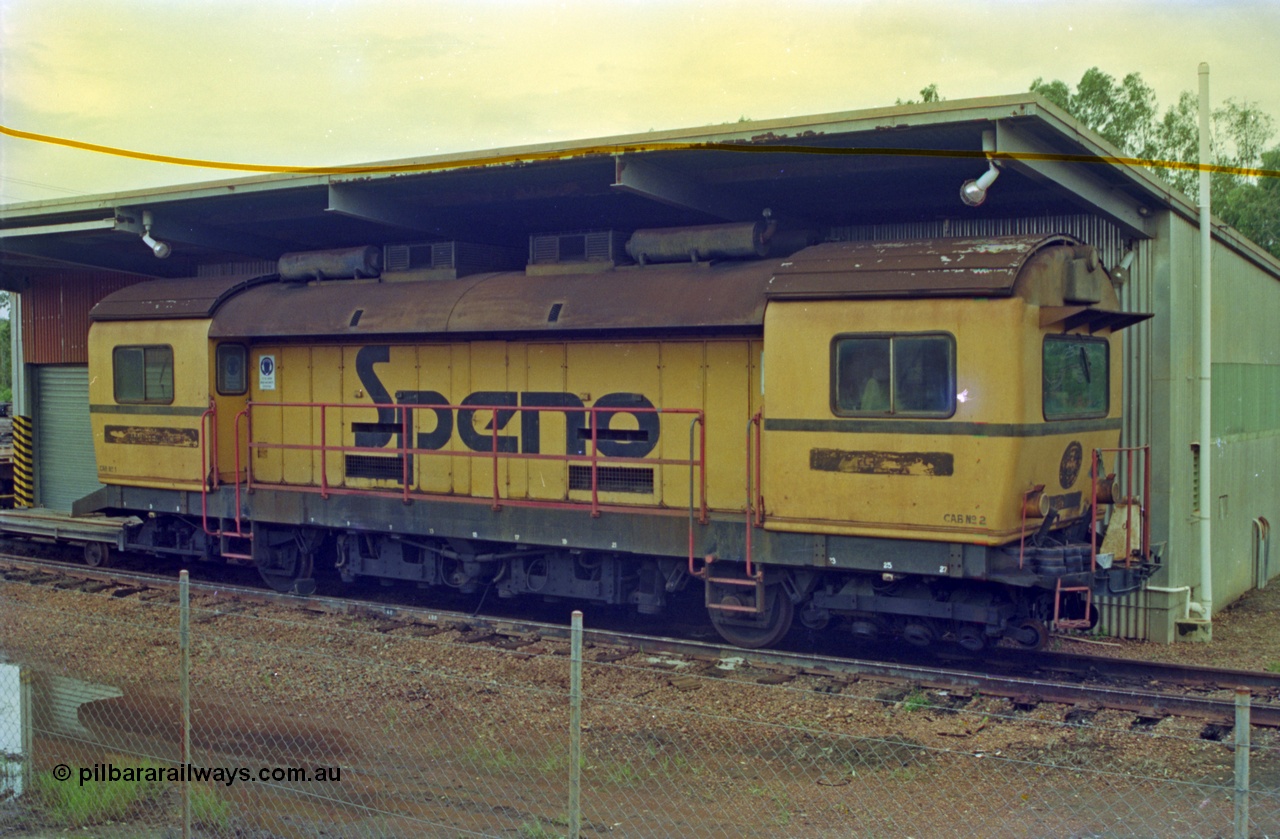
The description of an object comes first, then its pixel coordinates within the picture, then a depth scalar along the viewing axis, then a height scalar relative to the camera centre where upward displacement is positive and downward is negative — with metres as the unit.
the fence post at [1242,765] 4.07 -1.34
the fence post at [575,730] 4.88 -1.42
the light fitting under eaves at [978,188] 9.58 +1.81
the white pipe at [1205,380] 11.92 +0.17
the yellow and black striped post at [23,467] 20.72 -1.08
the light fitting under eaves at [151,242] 14.98 +2.22
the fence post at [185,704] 5.59 -1.53
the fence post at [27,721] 7.04 -2.30
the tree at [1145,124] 35.66 +9.05
